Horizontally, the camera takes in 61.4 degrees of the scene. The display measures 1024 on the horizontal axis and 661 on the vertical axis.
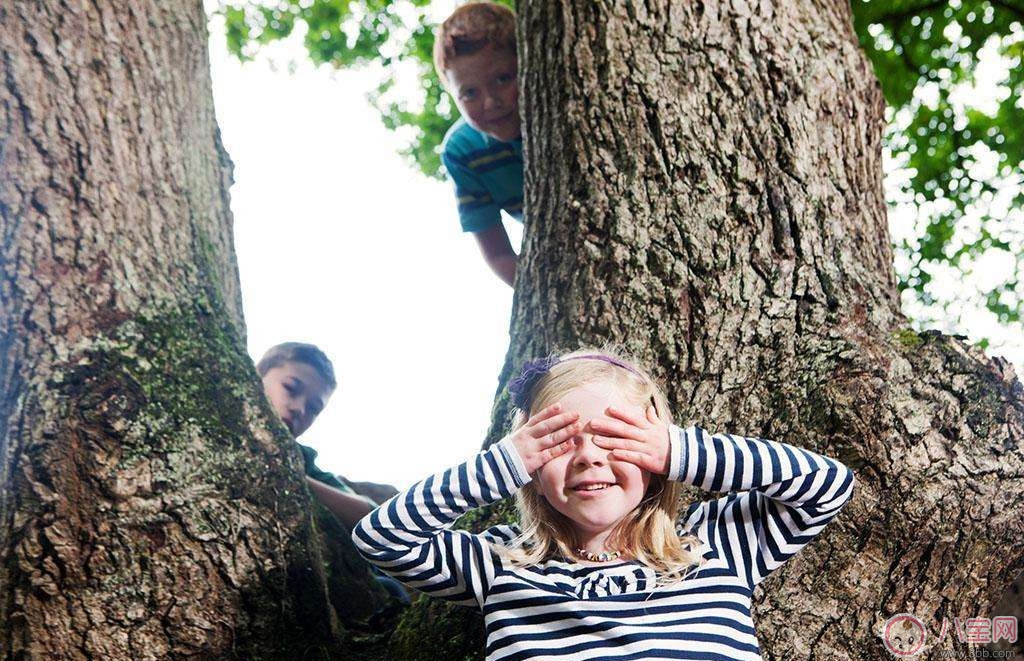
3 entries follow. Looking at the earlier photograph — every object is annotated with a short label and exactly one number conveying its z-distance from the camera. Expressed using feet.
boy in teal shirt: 12.35
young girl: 5.95
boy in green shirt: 14.97
